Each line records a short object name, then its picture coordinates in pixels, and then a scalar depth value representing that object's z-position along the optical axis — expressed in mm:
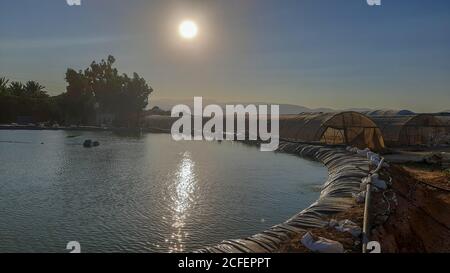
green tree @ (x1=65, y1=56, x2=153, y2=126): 71000
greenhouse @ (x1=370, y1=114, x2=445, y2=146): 36438
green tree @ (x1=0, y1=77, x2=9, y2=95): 66088
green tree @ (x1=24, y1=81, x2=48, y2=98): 74819
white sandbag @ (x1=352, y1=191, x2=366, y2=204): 12068
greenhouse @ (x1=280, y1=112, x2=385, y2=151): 31859
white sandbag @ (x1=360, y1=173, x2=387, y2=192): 13359
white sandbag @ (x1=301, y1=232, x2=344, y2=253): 7723
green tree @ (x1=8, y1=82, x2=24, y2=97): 72125
